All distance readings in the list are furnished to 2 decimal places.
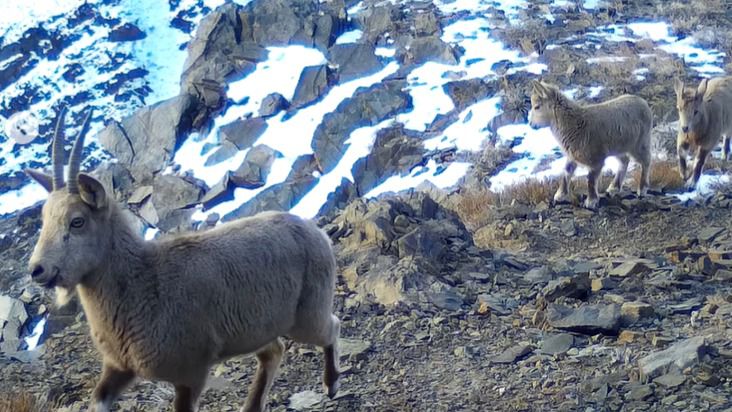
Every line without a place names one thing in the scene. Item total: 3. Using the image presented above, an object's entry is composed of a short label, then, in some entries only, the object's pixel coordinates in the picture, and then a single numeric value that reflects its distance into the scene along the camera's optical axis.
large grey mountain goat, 5.00
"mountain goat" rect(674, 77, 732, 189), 13.07
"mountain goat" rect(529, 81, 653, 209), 11.97
